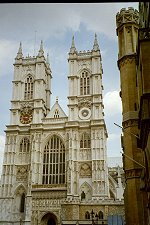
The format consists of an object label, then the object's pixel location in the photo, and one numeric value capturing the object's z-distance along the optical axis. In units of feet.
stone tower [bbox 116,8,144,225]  58.08
